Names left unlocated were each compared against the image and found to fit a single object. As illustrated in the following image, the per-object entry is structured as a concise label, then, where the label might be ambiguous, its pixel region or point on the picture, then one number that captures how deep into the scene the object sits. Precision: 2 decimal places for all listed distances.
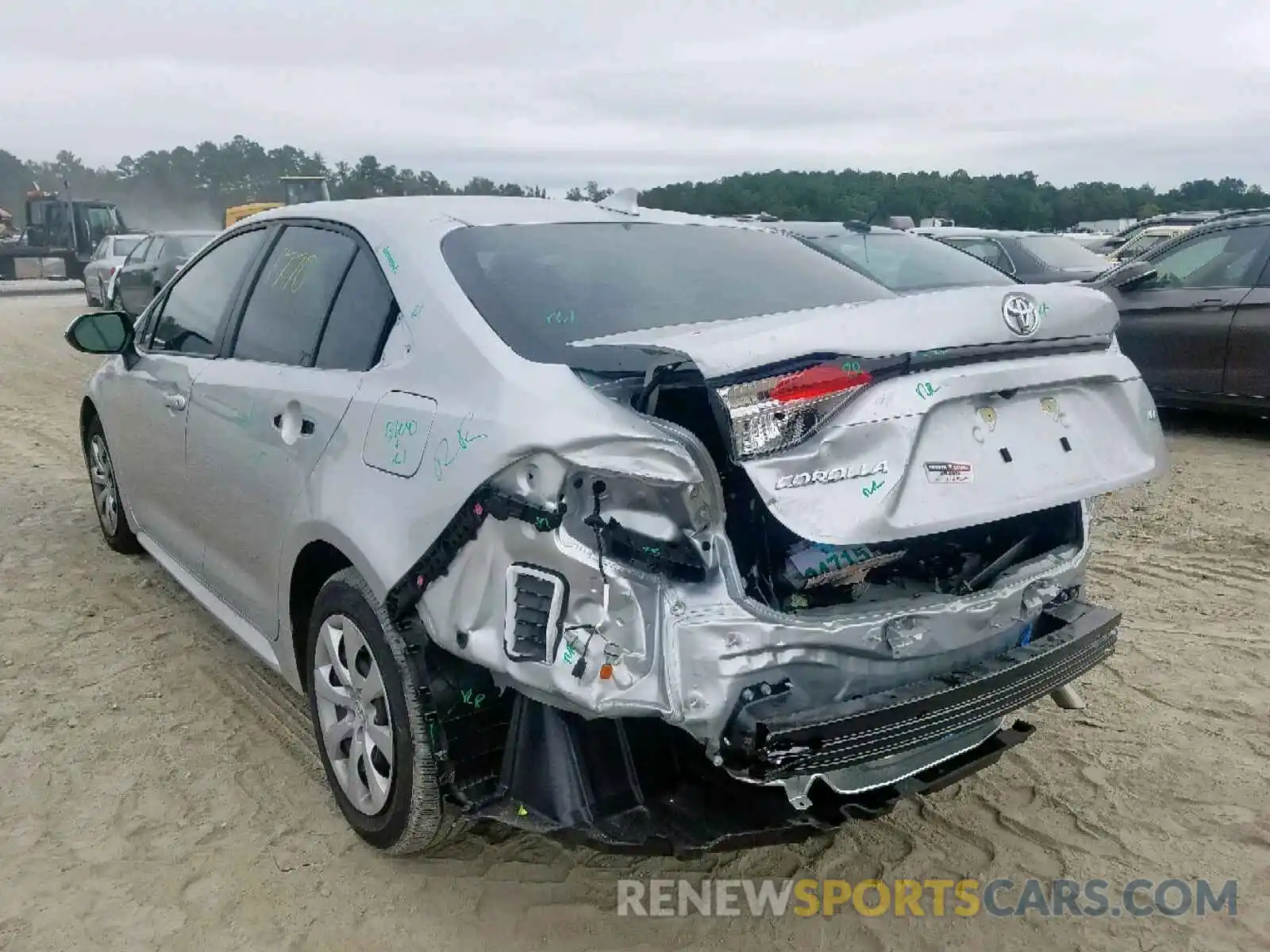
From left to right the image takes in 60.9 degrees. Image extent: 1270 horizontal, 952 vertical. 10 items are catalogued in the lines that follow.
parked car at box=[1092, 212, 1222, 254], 18.29
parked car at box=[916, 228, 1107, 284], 9.94
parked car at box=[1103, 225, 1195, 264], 13.52
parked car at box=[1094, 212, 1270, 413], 7.40
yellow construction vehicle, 24.11
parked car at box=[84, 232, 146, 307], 19.47
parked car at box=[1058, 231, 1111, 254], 19.09
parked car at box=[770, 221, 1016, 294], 7.80
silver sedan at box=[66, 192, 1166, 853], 2.13
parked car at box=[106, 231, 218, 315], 15.45
